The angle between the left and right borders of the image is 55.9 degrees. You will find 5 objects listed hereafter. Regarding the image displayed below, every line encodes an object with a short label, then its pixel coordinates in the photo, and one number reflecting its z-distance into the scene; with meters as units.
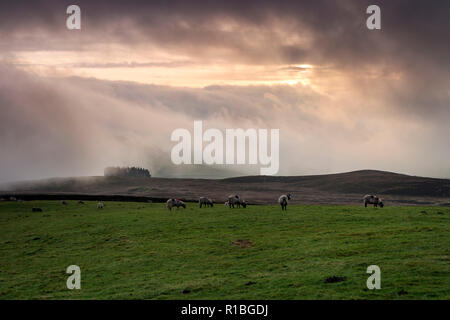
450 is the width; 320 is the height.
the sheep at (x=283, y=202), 48.35
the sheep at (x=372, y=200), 50.88
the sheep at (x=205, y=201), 61.69
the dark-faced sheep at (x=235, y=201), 54.90
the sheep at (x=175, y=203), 57.31
